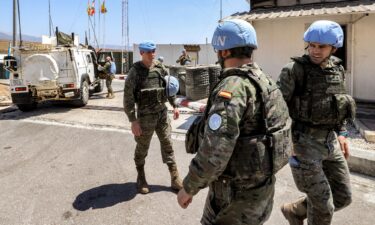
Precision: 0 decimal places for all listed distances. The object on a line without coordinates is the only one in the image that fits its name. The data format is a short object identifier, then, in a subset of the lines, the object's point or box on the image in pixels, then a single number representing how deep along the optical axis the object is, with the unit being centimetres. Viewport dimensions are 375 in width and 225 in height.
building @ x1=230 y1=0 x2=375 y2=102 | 913
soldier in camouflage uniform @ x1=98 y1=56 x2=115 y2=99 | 1312
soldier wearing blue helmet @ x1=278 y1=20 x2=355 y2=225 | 278
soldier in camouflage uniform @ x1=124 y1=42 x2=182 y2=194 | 417
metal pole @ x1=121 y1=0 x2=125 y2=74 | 2523
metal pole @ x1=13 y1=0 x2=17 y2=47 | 1664
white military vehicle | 1013
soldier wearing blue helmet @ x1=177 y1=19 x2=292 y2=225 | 189
